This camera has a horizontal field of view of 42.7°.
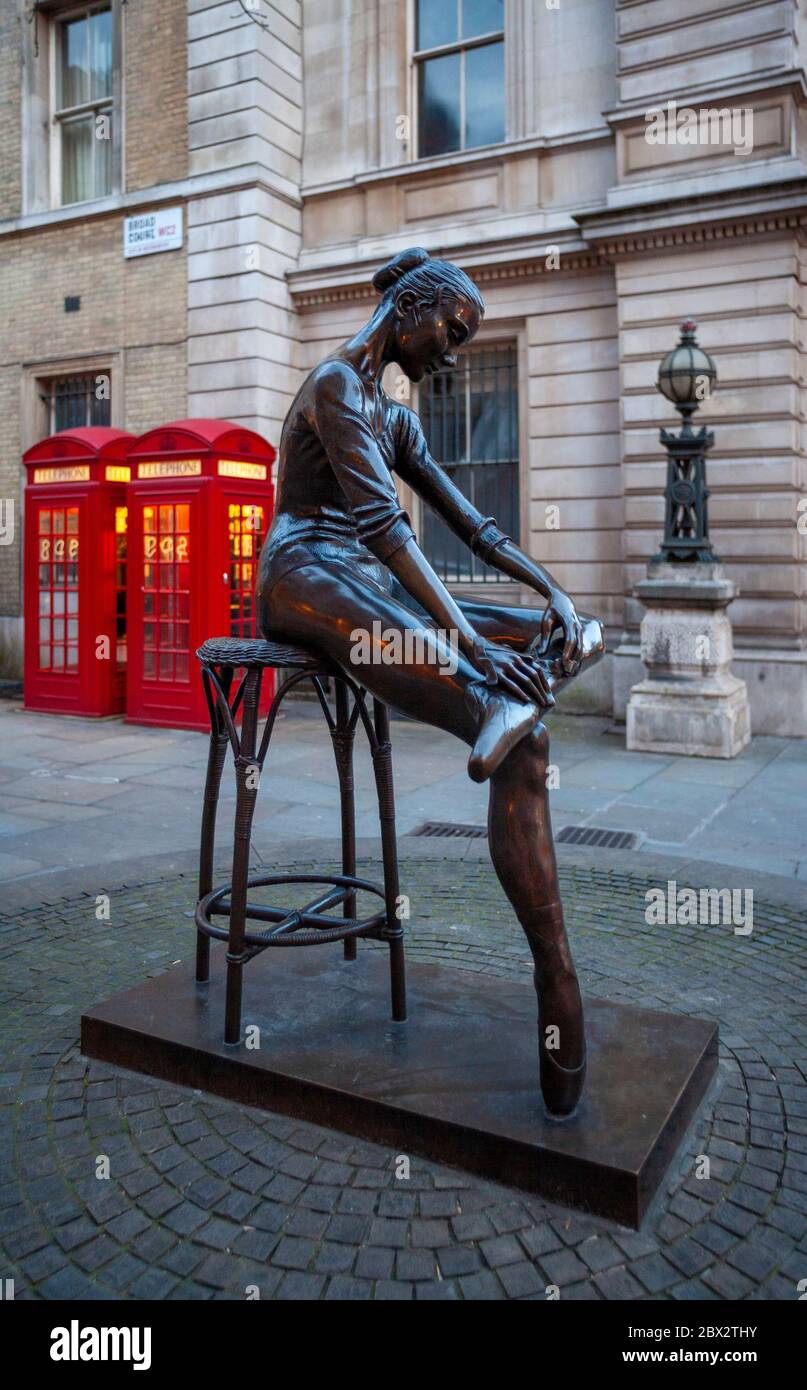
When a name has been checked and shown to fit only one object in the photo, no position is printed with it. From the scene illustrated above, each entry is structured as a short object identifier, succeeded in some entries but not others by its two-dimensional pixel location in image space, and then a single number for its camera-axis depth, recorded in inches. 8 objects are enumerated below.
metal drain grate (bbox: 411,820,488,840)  245.4
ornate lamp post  360.8
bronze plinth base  98.1
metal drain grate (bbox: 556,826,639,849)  237.5
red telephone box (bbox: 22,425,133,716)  430.6
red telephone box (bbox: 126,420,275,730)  396.2
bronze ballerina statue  103.0
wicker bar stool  118.5
